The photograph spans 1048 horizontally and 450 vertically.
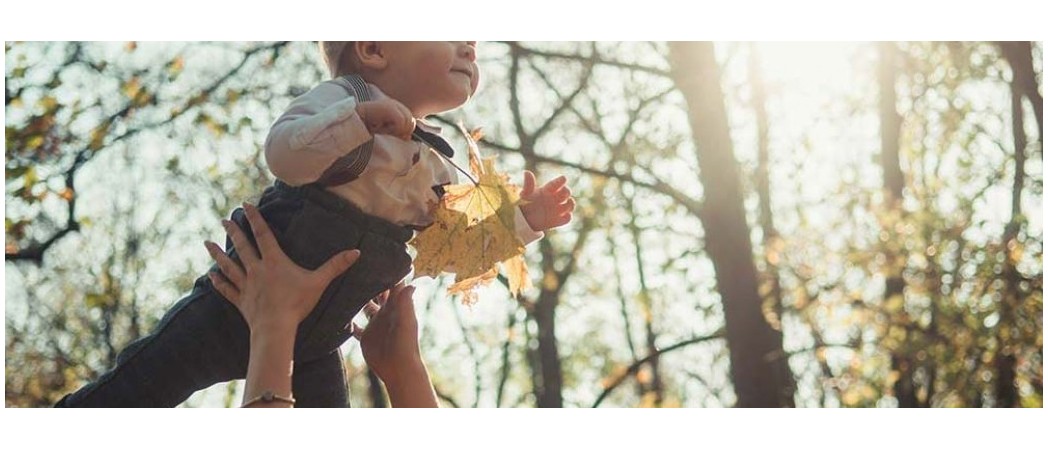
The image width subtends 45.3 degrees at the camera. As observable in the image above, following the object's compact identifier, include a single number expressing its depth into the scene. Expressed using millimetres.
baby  1589
